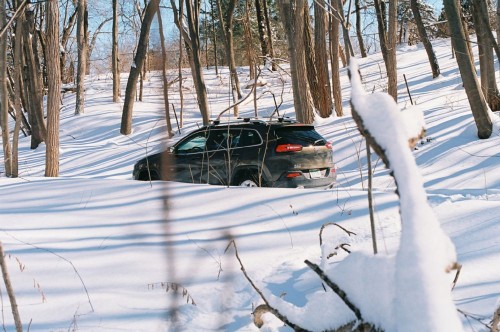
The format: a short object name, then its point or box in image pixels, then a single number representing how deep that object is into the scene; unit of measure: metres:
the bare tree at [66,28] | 29.60
